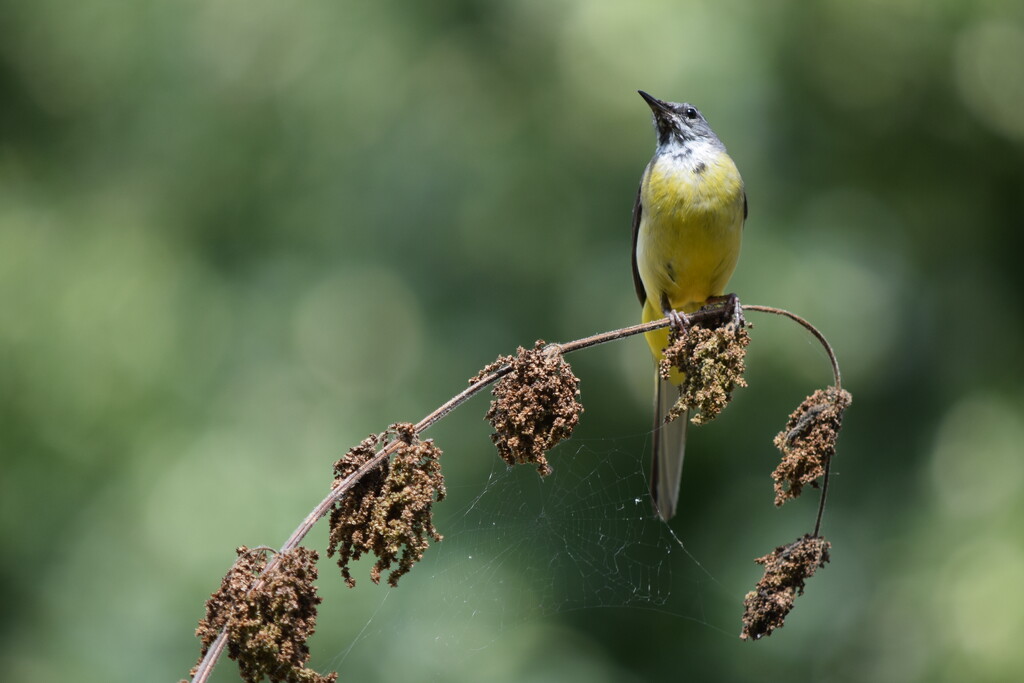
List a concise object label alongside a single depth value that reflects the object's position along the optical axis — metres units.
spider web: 10.39
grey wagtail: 7.93
